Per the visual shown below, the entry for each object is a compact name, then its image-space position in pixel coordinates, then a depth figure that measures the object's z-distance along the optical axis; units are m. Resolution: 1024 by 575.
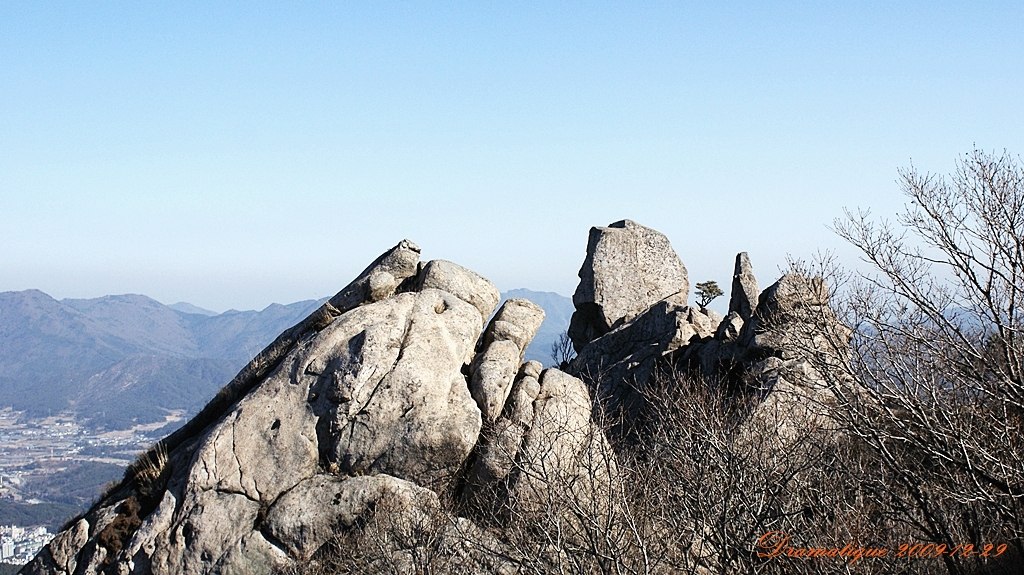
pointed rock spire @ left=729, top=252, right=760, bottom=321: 30.94
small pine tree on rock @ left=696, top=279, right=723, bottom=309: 39.81
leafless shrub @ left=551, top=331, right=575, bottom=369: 46.78
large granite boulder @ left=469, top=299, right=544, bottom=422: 21.59
